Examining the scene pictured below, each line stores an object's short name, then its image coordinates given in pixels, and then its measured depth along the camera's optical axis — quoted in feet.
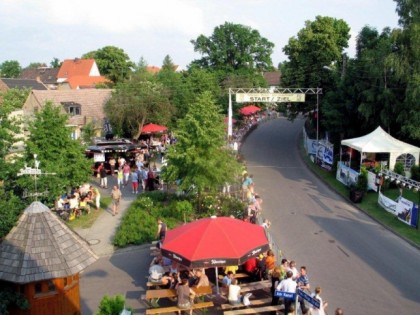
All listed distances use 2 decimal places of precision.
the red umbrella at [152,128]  120.06
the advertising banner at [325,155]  101.81
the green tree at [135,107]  123.85
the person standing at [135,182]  82.43
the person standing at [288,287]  38.40
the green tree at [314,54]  131.64
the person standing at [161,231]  54.77
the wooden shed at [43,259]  28.81
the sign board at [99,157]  95.16
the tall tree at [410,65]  86.33
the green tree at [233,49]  205.26
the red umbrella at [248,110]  170.91
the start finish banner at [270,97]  122.01
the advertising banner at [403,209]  63.87
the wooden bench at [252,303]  40.14
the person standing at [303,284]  40.45
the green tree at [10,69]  371.15
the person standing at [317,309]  35.14
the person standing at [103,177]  88.07
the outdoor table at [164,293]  41.78
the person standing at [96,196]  74.23
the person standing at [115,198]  72.93
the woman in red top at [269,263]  46.06
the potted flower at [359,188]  77.51
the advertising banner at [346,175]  83.69
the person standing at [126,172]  89.04
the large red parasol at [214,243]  39.93
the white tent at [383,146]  84.94
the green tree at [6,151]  49.01
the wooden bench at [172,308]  39.88
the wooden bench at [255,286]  42.77
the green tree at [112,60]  273.33
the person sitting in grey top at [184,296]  39.78
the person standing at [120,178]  86.17
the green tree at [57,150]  66.39
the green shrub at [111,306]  30.71
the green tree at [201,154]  66.33
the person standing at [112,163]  95.50
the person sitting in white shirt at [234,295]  40.63
